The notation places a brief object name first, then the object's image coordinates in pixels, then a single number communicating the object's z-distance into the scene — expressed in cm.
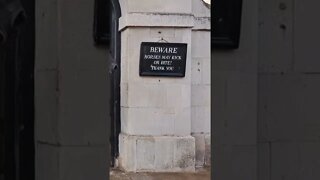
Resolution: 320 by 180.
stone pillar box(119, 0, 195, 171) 952
